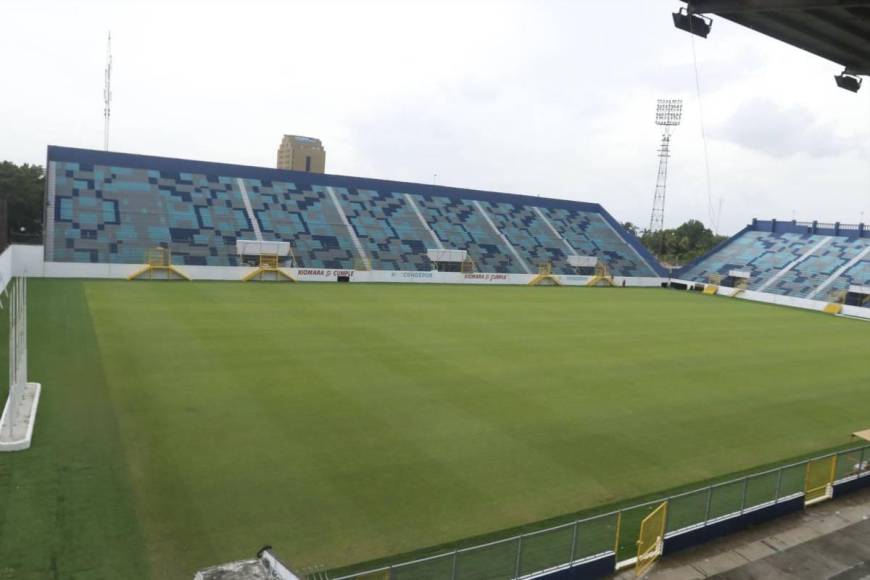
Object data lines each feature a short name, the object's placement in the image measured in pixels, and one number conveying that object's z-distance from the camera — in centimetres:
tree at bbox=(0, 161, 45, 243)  5147
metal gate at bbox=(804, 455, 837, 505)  1156
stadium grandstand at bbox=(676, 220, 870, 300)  4850
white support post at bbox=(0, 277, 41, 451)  1135
